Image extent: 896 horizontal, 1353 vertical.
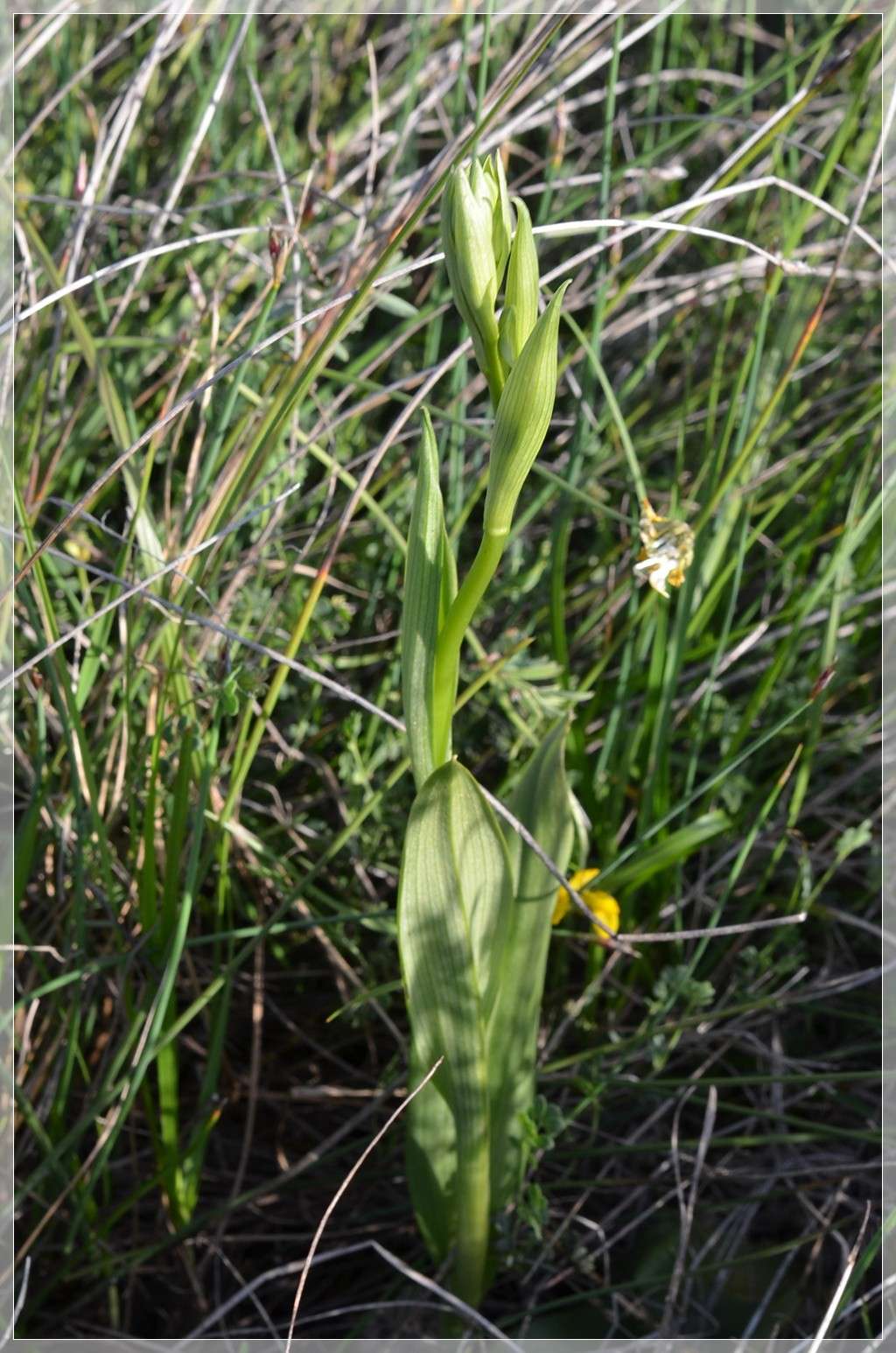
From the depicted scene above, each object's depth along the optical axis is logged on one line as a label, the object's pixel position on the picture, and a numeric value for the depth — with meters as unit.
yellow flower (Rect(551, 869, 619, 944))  0.56
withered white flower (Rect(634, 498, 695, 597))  0.52
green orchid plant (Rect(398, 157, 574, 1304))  0.43
